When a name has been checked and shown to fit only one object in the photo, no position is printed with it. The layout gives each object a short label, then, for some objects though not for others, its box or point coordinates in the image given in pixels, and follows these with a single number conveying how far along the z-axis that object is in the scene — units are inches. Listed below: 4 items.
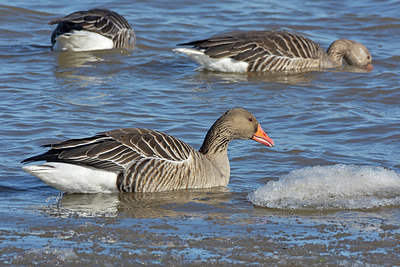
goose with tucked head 1222.3
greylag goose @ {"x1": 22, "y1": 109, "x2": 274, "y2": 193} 611.5
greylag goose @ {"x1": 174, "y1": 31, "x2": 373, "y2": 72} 1149.1
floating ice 593.0
